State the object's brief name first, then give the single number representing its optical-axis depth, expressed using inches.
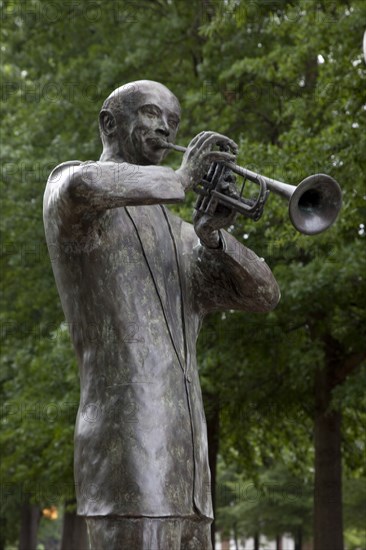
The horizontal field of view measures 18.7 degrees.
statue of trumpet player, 174.4
